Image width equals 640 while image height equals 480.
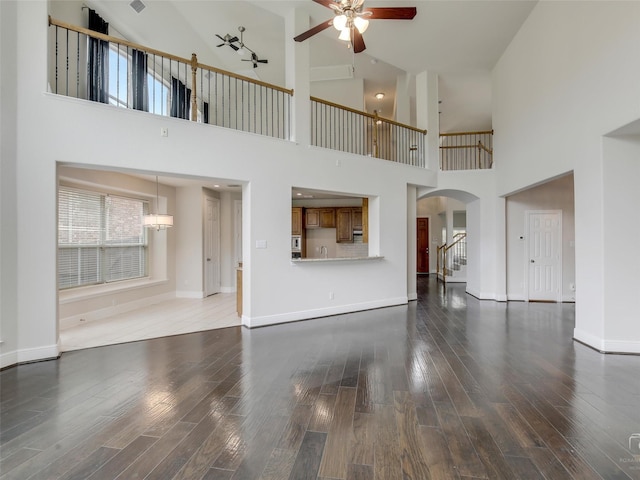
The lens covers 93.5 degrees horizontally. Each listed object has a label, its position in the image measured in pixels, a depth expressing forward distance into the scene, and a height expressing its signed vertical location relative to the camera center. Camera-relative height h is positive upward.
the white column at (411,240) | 6.62 +0.01
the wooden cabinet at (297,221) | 8.94 +0.60
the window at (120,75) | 4.85 +2.78
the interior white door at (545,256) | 6.55 -0.35
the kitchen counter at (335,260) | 4.96 -0.33
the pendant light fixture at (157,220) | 5.60 +0.40
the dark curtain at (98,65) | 4.27 +2.56
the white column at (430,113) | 6.74 +2.89
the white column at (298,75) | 4.96 +2.76
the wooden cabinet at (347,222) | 8.92 +0.56
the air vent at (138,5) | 4.90 +3.90
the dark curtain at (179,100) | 6.26 +3.03
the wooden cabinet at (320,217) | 9.03 +0.71
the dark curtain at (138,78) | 5.02 +2.77
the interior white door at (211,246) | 7.21 -0.12
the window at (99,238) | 4.84 +0.06
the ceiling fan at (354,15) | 3.29 +2.55
